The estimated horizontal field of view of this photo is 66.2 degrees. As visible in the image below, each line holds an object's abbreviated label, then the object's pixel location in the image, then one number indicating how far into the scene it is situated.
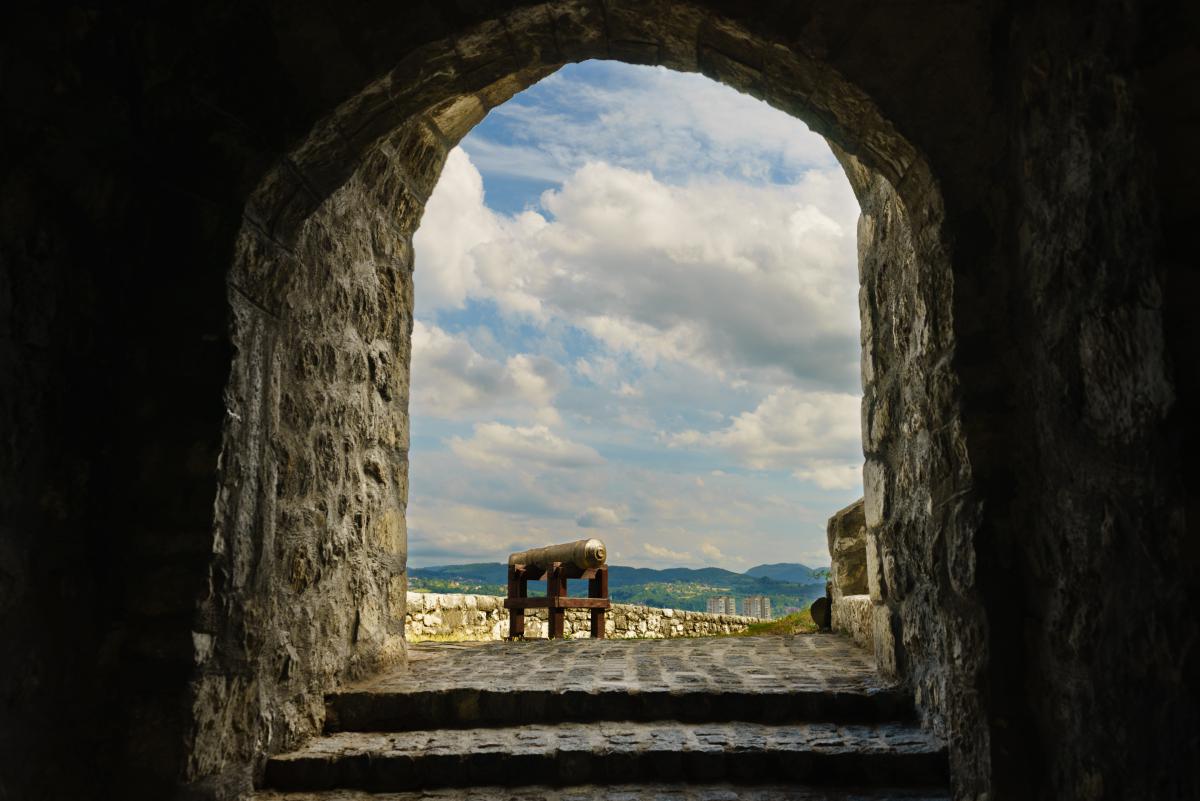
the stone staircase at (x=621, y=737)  2.84
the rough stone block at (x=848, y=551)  5.76
